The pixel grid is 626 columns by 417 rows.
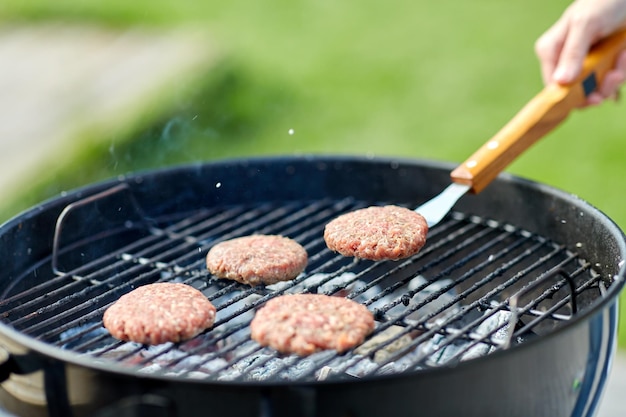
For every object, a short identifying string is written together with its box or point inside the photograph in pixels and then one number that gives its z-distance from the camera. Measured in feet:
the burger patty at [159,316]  3.71
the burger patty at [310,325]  3.59
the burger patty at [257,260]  4.08
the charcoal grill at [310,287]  3.33
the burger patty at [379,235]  4.11
